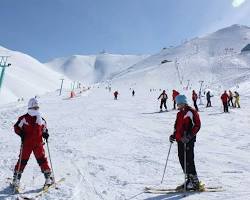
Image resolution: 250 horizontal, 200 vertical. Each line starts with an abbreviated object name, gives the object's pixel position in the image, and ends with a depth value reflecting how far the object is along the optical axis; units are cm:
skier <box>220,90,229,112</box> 1465
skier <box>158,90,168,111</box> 1543
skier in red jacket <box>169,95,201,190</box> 417
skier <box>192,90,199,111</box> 1556
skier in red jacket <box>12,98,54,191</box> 415
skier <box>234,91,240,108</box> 1699
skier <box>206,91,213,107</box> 1739
